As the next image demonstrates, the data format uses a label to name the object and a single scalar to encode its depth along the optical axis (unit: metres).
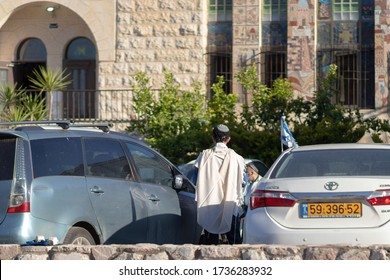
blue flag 21.56
